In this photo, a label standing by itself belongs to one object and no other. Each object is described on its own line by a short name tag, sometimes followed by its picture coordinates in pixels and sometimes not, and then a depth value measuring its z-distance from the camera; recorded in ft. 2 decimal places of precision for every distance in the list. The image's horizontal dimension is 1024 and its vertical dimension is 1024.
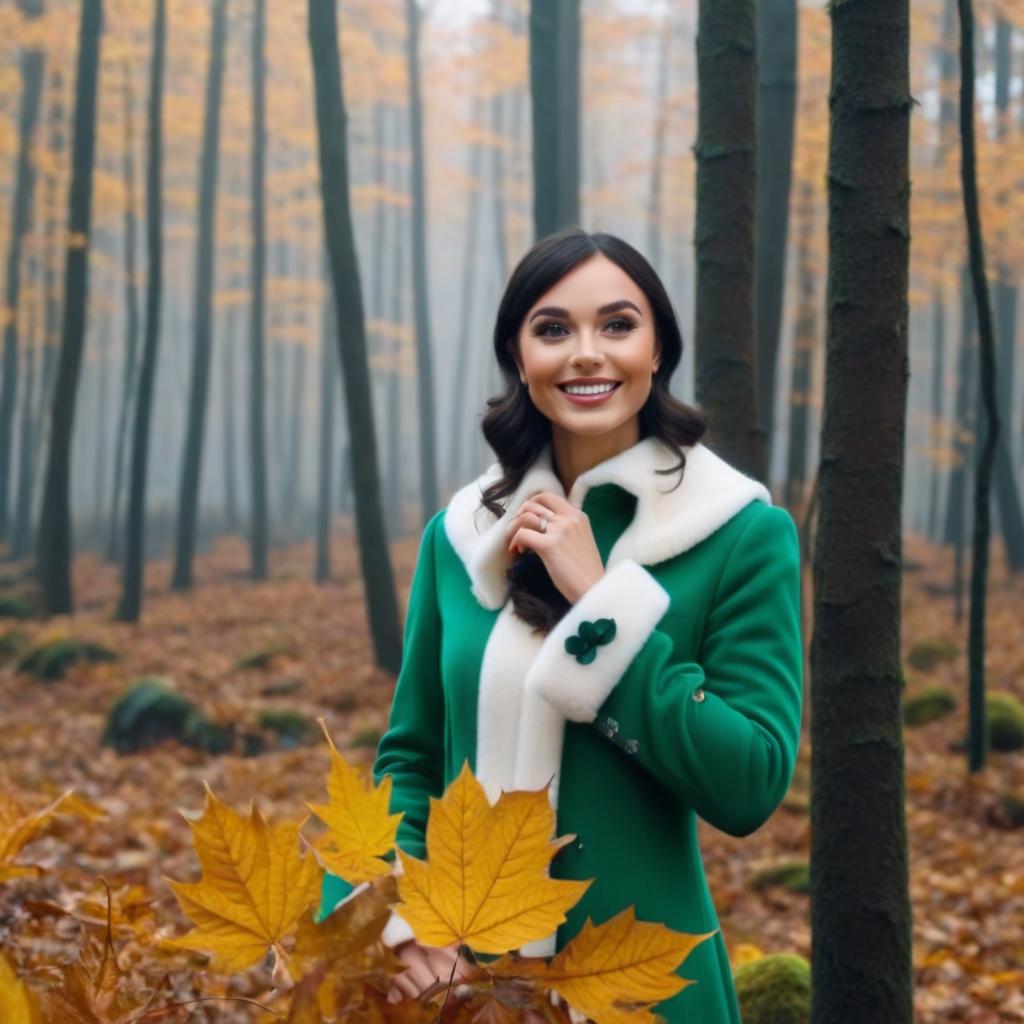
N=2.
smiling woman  5.74
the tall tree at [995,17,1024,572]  53.52
